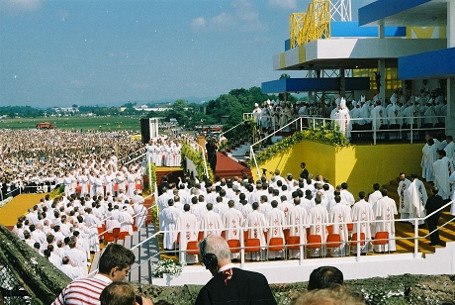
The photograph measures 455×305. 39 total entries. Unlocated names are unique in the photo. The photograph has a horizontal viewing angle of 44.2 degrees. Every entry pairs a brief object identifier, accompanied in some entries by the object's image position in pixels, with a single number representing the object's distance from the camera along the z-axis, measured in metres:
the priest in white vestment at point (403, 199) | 14.84
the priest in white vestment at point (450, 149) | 16.33
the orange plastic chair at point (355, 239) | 13.21
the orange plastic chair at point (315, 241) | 12.78
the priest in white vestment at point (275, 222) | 13.14
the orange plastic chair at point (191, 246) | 12.64
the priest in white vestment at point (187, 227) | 12.87
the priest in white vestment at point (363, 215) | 13.37
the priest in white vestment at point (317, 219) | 13.16
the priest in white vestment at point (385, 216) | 13.45
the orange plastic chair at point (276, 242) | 12.84
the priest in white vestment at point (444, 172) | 15.62
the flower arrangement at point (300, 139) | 19.11
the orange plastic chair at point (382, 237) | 13.09
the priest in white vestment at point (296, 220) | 13.13
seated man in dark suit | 4.19
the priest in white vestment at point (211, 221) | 13.09
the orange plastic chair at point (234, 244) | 12.72
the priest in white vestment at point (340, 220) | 13.27
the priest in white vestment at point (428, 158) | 17.09
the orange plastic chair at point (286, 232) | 13.49
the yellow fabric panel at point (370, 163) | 18.52
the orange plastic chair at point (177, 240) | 13.48
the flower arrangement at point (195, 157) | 20.82
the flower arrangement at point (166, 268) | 12.20
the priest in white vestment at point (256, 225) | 13.04
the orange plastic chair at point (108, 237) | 16.80
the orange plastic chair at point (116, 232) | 16.77
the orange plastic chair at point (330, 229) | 13.42
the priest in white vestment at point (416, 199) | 14.56
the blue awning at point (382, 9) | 19.81
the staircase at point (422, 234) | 13.45
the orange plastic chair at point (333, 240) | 12.84
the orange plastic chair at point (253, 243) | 12.79
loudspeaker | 36.88
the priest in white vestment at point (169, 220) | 13.86
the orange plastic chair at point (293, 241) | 12.91
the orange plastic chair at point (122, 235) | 16.80
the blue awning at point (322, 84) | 26.98
